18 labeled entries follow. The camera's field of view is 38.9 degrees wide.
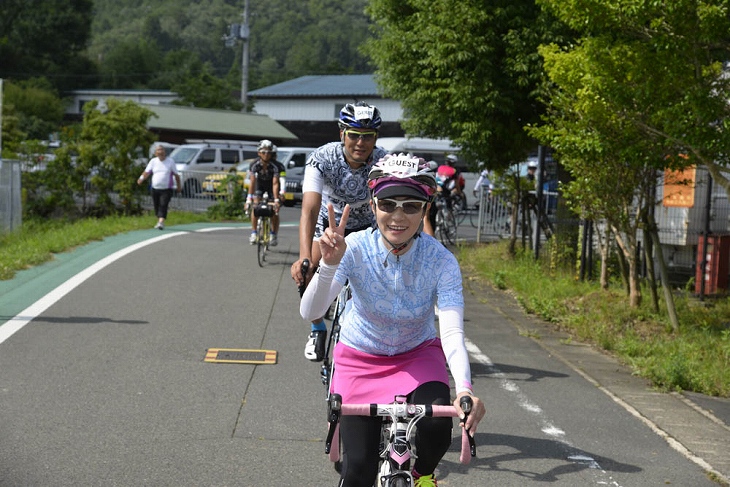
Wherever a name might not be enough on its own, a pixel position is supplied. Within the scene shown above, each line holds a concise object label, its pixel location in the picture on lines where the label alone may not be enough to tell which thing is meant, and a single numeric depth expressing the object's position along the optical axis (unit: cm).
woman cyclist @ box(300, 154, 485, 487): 404
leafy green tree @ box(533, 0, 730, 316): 912
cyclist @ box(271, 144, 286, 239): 1709
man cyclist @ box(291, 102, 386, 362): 636
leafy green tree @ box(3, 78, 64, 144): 6888
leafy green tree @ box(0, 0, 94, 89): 8406
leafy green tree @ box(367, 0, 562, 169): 1786
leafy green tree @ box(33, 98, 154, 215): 2570
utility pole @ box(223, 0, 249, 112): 5956
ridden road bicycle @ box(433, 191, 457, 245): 2208
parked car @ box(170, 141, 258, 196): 3616
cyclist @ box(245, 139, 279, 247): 1706
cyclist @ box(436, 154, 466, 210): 2239
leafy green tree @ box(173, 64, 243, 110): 7412
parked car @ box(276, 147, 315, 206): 3609
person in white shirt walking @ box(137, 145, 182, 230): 2198
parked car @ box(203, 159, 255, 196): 2819
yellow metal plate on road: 889
